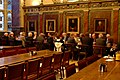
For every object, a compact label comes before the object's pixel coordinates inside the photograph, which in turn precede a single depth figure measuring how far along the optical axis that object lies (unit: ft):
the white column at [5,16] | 36.89
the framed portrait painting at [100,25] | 26.92
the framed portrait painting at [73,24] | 28.93
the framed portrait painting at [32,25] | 32.78
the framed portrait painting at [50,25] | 30.87
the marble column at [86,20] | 28.07
